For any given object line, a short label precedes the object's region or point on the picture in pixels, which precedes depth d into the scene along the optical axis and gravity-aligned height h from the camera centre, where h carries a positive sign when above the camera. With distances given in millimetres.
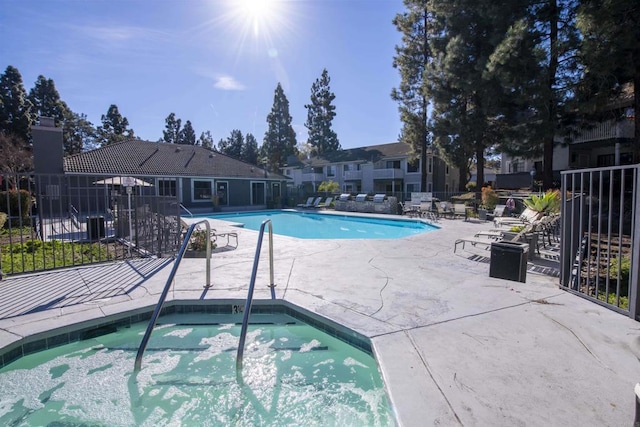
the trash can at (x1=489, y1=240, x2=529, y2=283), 5039 -1093
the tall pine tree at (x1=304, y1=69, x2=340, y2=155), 48406 +11698
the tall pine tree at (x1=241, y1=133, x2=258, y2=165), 60062 +8500
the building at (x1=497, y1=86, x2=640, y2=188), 16141 +2650
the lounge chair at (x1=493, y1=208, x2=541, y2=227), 7950 -782
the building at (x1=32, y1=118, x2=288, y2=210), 17953 +1973
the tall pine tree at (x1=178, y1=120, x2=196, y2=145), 60000 +11373
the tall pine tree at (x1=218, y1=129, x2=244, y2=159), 59912 +9404
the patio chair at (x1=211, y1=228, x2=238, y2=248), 8461 -1080
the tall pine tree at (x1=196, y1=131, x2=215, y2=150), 67662 +11863
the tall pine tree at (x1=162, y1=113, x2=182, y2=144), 59225 +12208
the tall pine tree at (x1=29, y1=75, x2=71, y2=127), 36312 +11168
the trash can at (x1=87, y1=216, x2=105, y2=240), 9371 -890
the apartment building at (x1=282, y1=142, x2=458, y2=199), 33031 +2378
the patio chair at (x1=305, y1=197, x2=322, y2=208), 25219 -704
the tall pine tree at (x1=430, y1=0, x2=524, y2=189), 17703 +6960
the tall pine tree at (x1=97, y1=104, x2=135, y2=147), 48688 +10682
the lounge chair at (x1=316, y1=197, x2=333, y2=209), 25391 -800
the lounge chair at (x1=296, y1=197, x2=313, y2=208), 25578 -783
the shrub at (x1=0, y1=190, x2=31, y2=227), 12981 -174
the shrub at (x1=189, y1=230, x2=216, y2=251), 7464 -1051
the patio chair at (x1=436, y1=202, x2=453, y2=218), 17188 -1013
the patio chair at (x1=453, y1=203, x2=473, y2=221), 16538 -945
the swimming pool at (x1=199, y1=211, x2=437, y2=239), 14117 -1630
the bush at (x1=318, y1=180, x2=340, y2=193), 28688 +577
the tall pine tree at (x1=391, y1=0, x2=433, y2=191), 25438 +9702
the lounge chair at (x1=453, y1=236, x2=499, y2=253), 7379 -1142
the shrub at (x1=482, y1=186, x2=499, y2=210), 16891 -420
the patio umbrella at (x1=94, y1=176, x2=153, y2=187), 7547 +374
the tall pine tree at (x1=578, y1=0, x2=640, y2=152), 11336 +5115
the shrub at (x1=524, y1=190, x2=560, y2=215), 7809 -332
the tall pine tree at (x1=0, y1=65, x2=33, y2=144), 27438 +7735
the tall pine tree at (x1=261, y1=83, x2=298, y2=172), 47969 +9240
